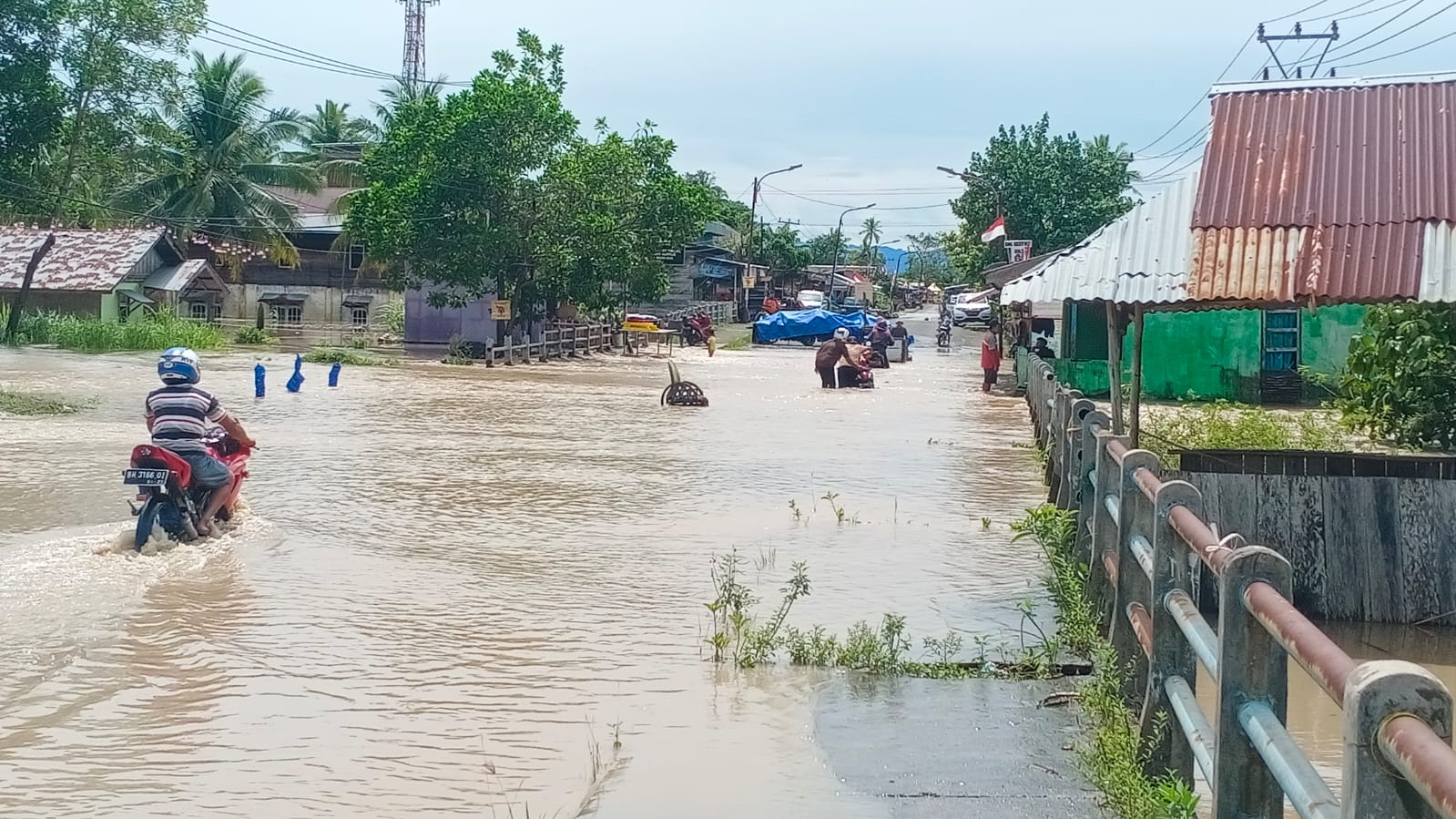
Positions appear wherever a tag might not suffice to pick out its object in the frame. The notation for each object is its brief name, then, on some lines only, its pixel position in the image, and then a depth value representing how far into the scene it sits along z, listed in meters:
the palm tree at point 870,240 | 140.00
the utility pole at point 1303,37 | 33.19
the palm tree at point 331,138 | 59.31
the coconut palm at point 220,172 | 52.12
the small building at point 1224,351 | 26.36
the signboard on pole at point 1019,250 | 41.03
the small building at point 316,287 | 58.50
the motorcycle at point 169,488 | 9.80
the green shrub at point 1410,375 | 16.55
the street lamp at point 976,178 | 48.78
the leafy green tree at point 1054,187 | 49.09
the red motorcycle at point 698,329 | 54.59
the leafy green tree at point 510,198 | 41.22
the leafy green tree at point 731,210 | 92.71
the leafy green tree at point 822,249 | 112.25
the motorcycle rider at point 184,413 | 10.05
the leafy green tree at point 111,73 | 41.31
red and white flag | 40.47
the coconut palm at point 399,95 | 58.03
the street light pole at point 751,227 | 75.06
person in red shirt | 32.59
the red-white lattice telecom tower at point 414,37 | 71.19
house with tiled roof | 47.53
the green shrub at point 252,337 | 47.78
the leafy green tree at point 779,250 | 88.62
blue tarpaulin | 58.50
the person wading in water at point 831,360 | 32.12
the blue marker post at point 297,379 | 27.32
